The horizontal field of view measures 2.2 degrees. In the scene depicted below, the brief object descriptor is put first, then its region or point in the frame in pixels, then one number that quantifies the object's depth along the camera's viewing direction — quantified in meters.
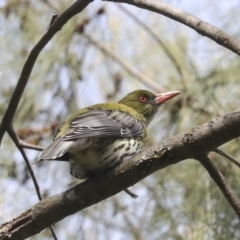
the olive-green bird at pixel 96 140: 6.88
